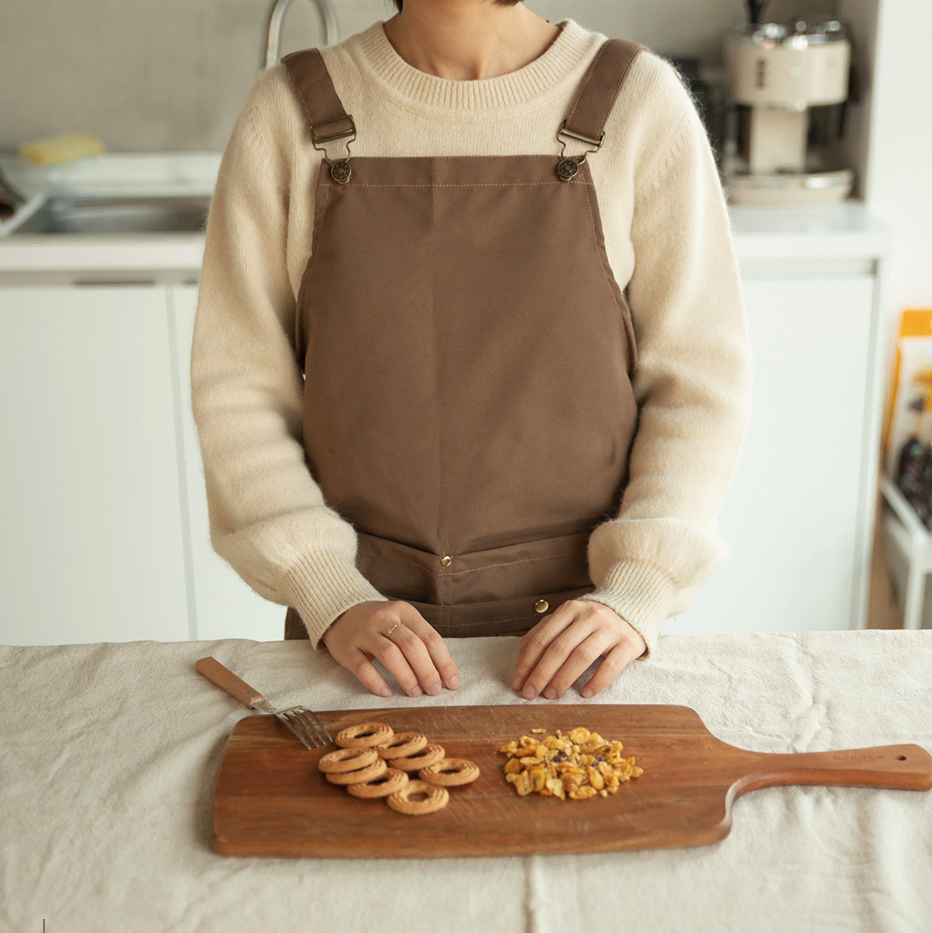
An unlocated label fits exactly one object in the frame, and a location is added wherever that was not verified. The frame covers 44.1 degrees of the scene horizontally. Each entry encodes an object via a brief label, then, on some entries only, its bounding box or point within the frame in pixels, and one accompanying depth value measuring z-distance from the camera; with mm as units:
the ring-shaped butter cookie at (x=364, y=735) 854
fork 867
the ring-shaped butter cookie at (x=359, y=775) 799
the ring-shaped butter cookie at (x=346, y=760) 808
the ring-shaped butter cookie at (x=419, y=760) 822
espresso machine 2064
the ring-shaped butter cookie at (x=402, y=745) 837
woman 1092
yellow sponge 2344
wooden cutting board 752
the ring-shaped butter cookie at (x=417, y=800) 771
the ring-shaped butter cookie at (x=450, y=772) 802
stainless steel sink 2387
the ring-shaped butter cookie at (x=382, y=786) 786
